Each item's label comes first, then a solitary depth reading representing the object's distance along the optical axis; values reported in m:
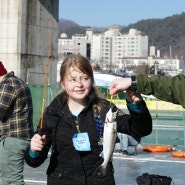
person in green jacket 3.19
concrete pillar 16.19
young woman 3.79
